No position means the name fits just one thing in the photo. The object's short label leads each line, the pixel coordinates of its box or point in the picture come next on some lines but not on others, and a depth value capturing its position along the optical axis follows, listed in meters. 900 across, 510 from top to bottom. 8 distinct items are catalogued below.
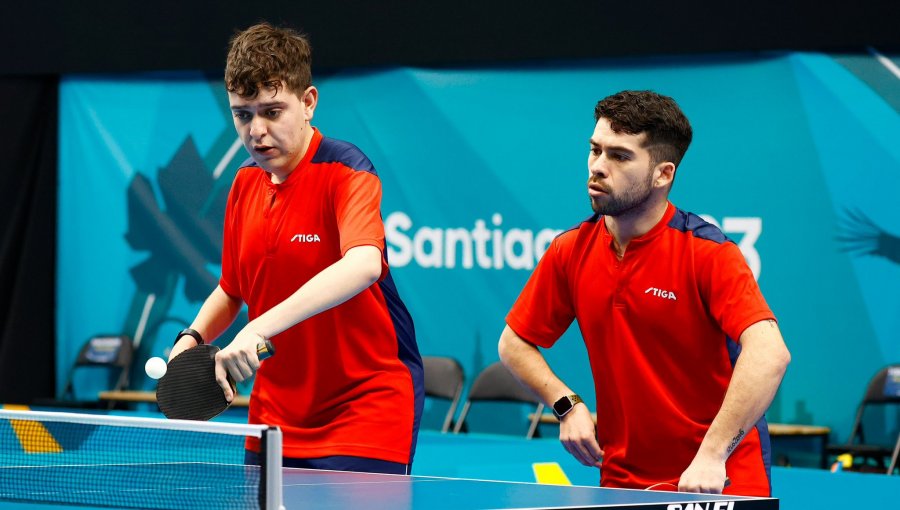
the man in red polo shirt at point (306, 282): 7.18
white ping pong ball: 6.58
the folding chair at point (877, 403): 15.20
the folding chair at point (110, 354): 20.58
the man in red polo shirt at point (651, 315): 7.33
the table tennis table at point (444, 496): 5.99
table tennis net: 5.53
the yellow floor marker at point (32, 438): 10.97
